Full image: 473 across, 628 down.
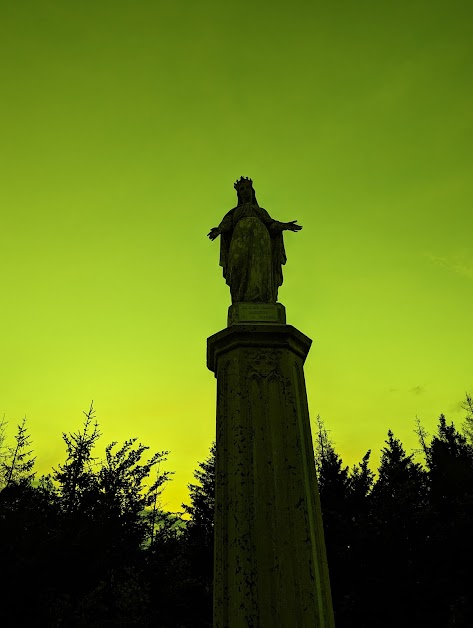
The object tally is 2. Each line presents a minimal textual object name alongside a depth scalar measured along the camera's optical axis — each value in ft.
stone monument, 12.74
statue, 20.08
